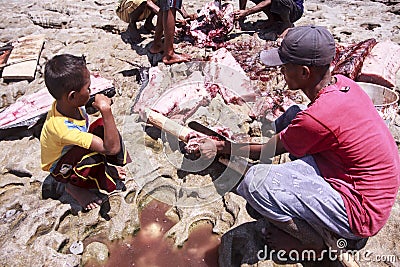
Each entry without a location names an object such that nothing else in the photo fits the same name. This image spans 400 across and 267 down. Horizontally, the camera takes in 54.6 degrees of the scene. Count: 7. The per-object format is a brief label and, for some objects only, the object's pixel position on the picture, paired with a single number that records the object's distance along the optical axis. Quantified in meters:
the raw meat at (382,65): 3.80
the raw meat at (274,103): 3.71
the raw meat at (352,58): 3.72
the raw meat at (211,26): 4.93
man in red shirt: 2.11
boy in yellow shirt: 2.54
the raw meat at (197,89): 3.74
